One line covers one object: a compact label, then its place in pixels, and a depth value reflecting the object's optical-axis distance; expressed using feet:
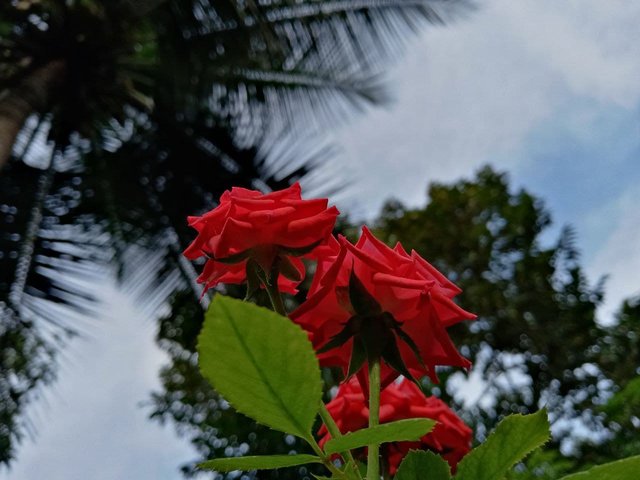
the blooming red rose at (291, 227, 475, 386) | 1.45
